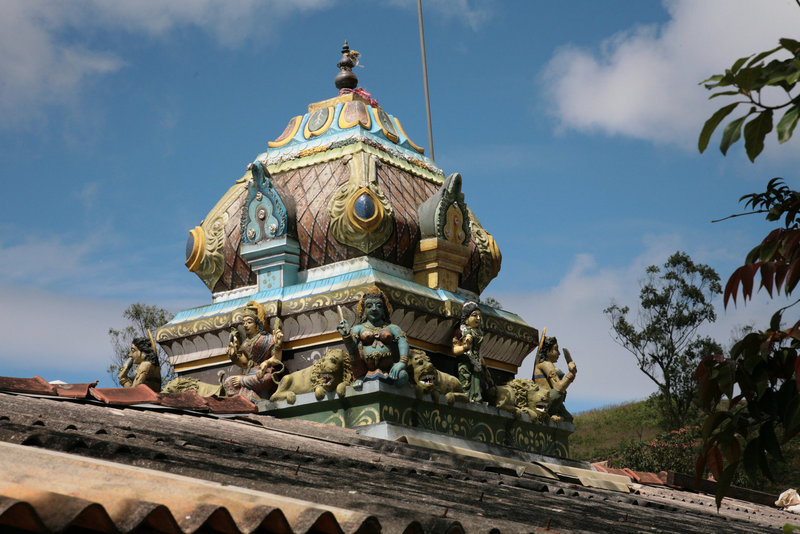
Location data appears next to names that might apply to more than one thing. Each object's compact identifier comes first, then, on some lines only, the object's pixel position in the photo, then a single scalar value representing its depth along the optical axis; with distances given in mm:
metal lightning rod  16859
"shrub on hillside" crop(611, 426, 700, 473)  28078
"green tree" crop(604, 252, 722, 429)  36156
